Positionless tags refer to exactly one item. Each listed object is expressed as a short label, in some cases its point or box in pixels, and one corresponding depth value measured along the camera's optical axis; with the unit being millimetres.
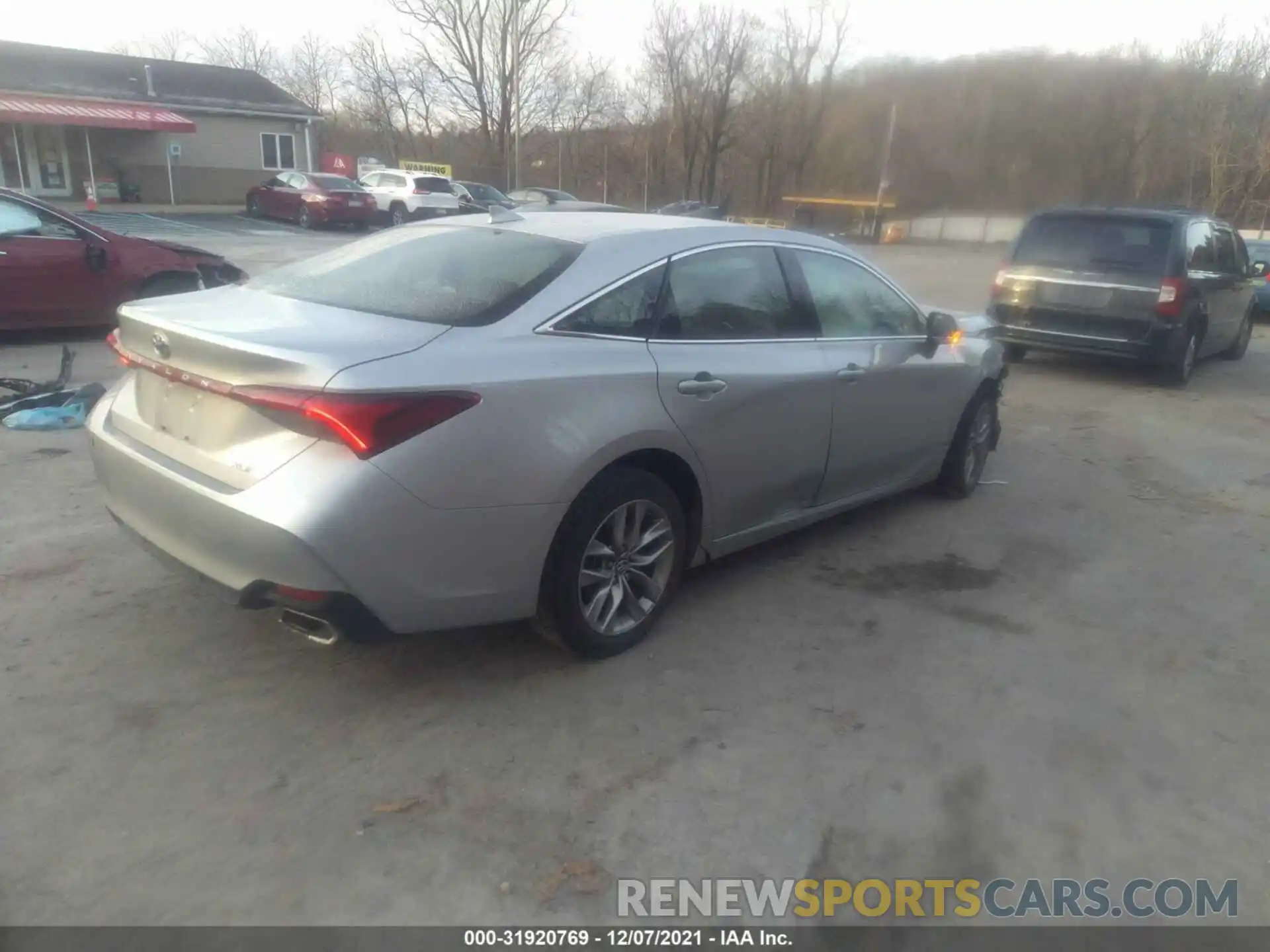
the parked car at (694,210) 25594
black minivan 9438
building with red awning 29281
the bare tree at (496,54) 43938
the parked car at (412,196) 29109
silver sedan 2869
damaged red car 8266
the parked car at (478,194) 30048
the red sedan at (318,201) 26484
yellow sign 38594
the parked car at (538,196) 28250
